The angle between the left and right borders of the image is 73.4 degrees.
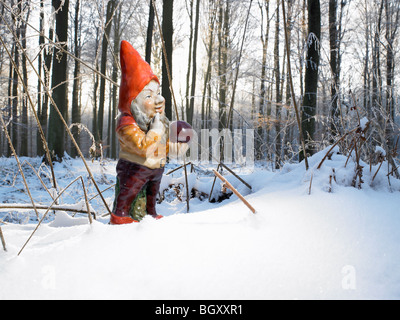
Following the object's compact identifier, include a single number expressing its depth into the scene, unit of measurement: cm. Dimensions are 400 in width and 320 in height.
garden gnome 125
